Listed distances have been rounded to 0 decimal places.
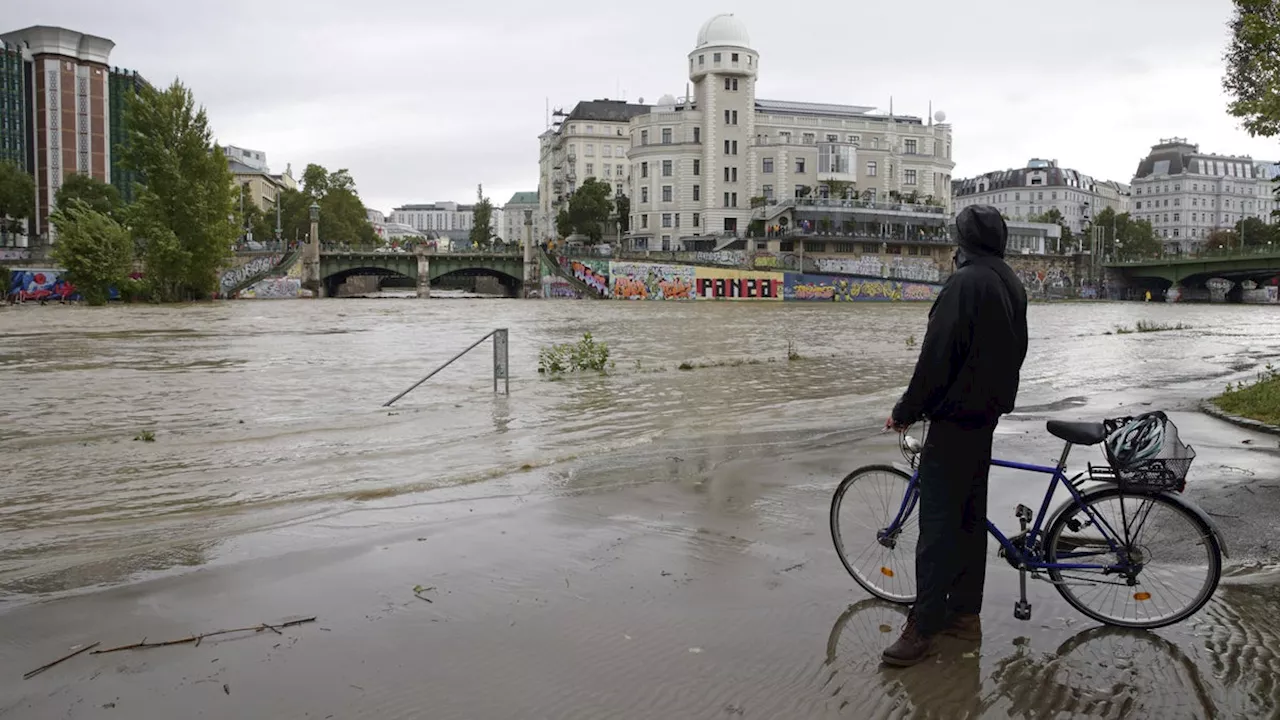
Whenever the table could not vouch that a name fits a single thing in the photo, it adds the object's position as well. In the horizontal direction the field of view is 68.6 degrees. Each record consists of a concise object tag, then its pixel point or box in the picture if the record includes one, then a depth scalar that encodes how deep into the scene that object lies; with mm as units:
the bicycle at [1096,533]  4473
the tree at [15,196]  85312
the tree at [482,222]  151375
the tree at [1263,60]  11258
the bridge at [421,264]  87750
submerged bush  20516
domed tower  97812
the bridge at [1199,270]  82625
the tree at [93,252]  59594
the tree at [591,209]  102375
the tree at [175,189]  62656
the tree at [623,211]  111688
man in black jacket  4355
